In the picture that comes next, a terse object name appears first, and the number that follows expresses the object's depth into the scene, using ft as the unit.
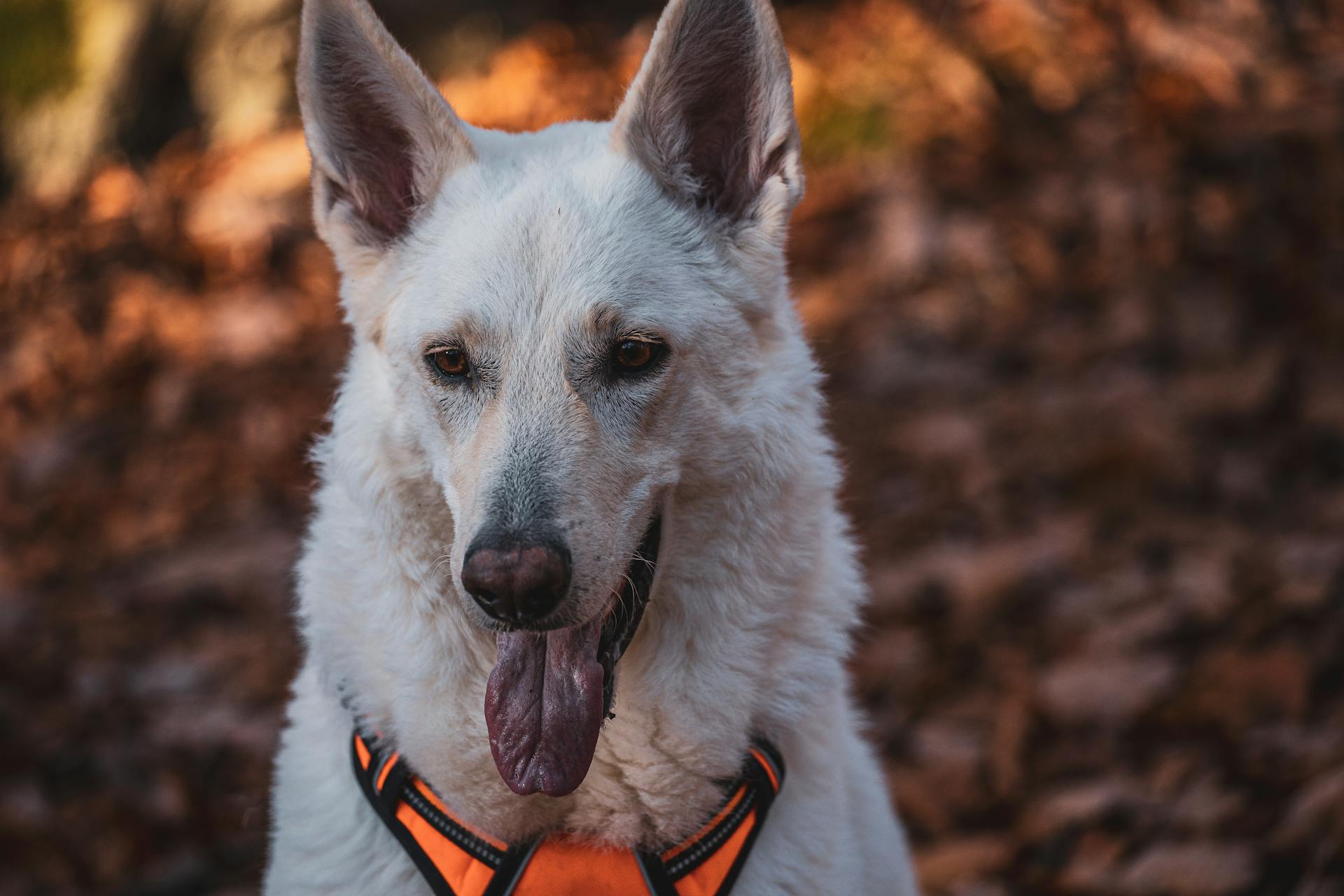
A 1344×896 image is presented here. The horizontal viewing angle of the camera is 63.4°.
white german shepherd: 7.86
